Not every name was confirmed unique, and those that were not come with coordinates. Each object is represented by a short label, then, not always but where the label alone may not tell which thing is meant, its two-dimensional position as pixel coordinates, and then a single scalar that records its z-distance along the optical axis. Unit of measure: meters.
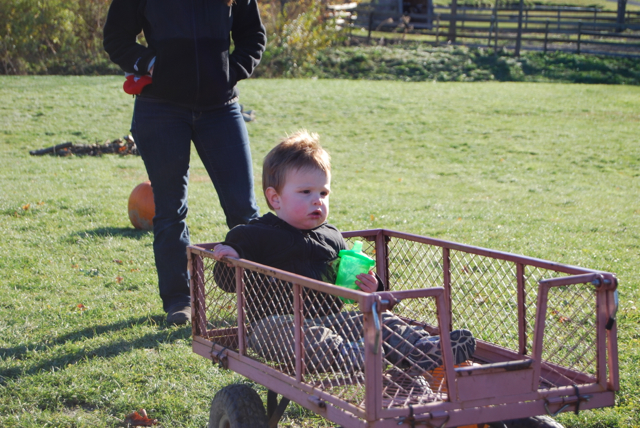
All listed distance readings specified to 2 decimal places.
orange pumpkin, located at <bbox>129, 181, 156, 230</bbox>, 6.99
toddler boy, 2.68
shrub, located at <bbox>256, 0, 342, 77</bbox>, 24.47
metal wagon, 2.04
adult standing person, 3.93
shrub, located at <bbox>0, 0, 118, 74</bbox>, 20.70
